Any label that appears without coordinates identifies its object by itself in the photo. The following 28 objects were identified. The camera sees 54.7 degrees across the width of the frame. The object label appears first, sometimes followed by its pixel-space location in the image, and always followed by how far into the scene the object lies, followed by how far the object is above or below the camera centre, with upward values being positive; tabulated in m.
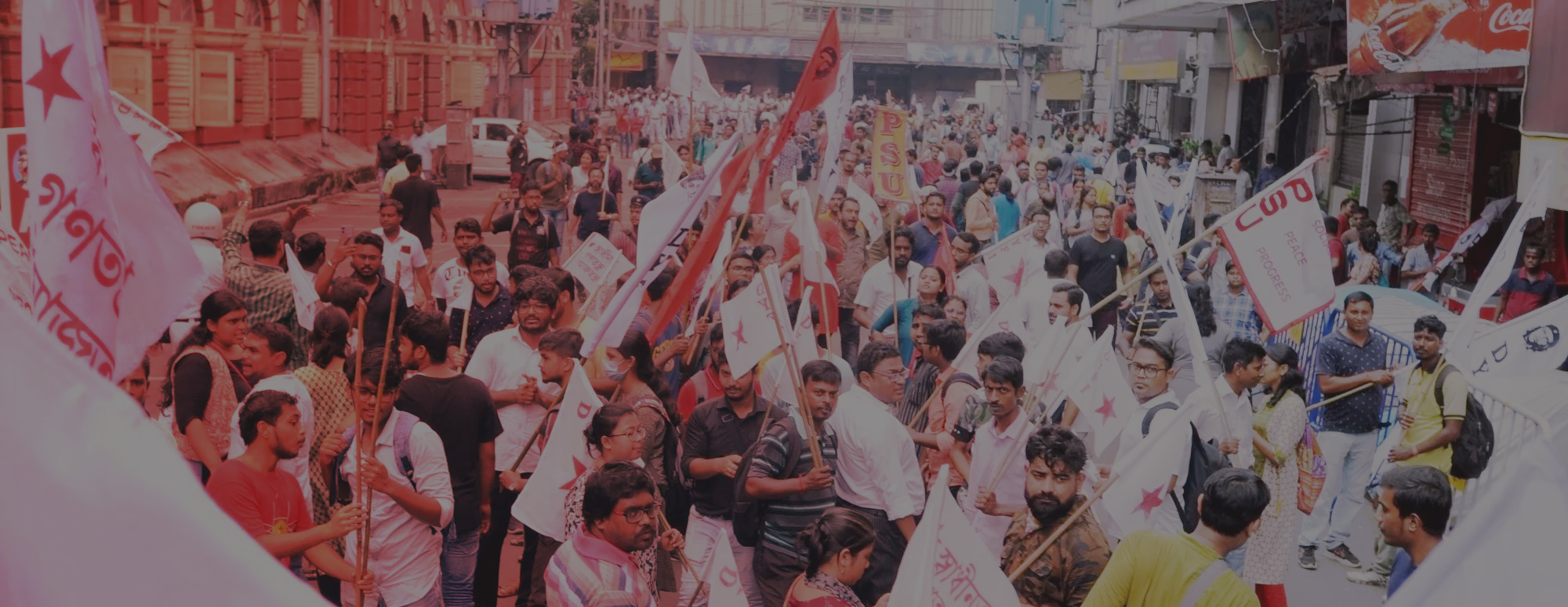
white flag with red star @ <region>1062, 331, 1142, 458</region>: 6.88 -1.34
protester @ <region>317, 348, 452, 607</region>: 5.14 -1.43
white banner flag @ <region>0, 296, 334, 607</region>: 2.08 -0.63
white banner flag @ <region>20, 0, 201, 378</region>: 3.81 -0.38
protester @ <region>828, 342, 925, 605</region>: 5.75 -1.48
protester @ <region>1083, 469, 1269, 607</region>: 4.25 -1.31
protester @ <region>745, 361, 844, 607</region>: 5.56 -1.47
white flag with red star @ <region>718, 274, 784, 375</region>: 6.41 -1.06
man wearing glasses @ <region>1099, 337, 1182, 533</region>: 6.44 -1.29
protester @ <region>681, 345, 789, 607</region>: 5.98 -1.44
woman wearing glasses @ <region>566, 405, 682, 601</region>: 5.27 -1.24
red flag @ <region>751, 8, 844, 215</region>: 9.27 +0.08
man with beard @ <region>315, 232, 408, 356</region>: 8.06 -1.13
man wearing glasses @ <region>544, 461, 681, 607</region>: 4.23 -1.32
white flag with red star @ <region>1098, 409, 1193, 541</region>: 5.63 -1.41
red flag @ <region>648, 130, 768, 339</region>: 6.97 -0.83
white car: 34.31 -1.48
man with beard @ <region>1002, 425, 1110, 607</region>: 4.74 -1.39
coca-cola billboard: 11.75 +0.61
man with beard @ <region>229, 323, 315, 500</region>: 6.02 -1.12
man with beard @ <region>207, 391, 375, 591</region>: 4.62 -1.31
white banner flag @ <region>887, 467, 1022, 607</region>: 3.79 -1.21
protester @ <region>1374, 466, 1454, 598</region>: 4.76 -1.27
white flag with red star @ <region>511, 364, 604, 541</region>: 5.54 -1.41
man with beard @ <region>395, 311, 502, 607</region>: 5.81 -1.32
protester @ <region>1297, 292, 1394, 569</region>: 8.31 -1.78
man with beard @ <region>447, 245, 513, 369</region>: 8.17 -1.22
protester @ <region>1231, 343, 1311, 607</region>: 6.62 -1.60
